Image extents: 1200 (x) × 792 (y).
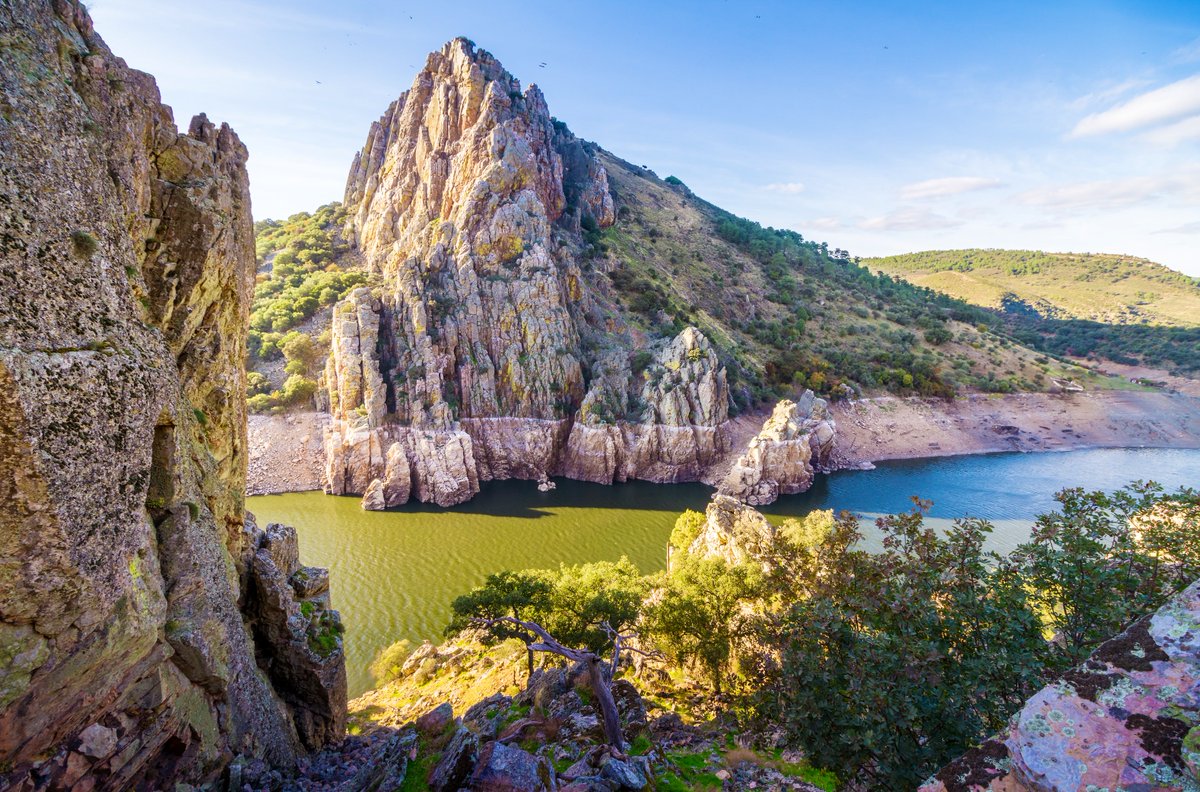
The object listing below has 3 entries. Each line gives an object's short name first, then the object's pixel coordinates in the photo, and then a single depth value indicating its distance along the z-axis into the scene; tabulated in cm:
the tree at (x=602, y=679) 1277
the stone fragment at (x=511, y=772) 995
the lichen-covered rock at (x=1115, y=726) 356
